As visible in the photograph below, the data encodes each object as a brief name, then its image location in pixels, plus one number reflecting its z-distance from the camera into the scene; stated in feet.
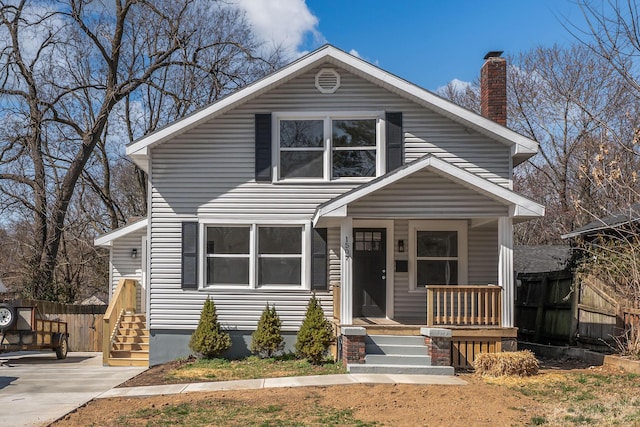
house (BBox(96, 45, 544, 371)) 43.70
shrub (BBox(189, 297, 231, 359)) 42.14
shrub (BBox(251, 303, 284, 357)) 41.91
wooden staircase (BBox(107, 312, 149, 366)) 45.44
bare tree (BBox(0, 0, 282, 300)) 72.38
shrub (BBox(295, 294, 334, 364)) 39.96
